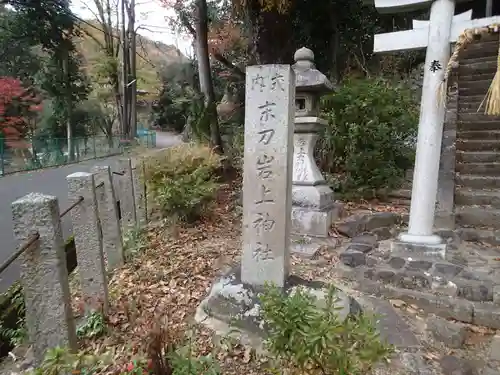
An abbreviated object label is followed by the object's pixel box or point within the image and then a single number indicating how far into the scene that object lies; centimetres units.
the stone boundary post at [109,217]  382
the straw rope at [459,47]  300
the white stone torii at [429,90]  330
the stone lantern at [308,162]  443
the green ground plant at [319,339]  153
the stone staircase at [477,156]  433
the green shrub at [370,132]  565
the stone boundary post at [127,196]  484
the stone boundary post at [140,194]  522
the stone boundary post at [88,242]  292
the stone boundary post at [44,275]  200
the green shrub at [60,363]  146
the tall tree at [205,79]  759
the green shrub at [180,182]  480
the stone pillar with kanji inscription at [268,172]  250
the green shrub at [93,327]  266
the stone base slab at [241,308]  244
